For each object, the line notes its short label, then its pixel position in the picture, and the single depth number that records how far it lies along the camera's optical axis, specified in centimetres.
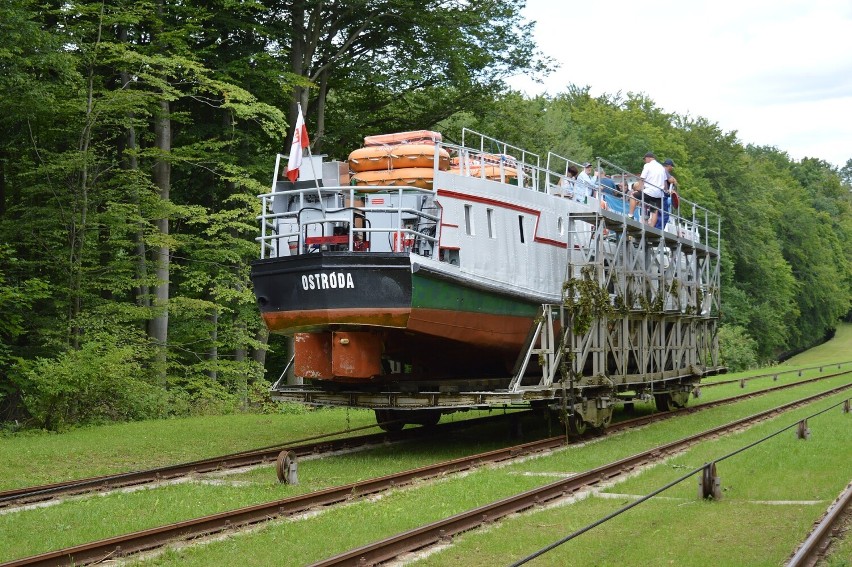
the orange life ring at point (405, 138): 1975
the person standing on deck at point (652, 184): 2523
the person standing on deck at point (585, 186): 2284
